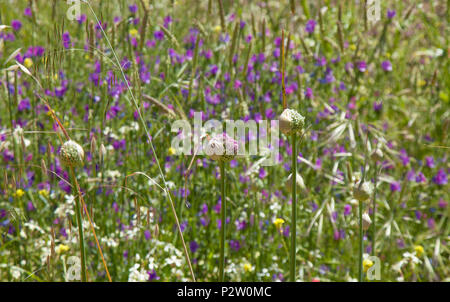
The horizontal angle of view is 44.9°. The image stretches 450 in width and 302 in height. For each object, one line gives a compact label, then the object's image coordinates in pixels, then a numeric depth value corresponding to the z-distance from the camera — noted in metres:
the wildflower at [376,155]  1.17
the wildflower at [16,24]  2.41
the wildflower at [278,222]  1.49
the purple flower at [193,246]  1.72
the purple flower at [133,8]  2.19
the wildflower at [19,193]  1.71
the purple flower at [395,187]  1.91
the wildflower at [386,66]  2.34
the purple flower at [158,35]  2.21
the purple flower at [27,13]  2.50
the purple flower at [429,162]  2.17
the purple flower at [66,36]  2.02
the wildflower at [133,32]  2.32
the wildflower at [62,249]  1.50
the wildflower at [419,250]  1.66
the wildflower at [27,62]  2.26
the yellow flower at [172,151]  1.82
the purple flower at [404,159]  2.10
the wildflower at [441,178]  2.09
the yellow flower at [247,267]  1.59
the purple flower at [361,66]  2.08
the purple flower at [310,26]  2.37
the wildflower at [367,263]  1.47
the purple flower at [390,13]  2.43
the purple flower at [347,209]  1.88
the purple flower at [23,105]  2.07
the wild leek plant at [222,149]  0.74
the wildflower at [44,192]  1.78
